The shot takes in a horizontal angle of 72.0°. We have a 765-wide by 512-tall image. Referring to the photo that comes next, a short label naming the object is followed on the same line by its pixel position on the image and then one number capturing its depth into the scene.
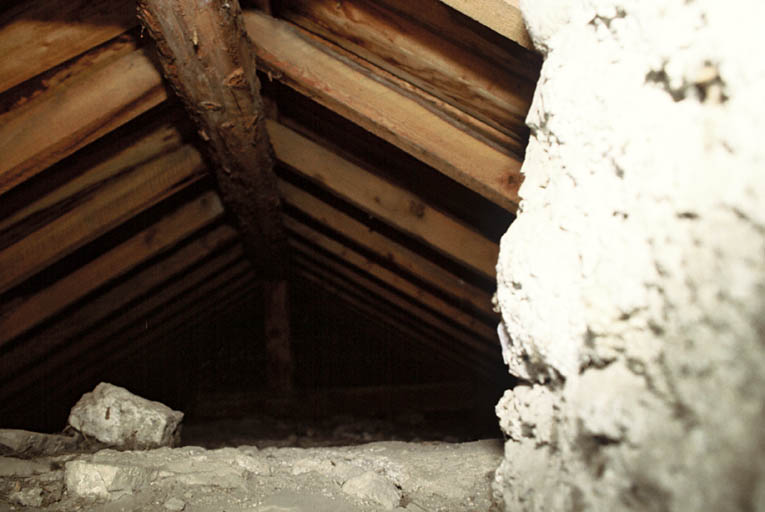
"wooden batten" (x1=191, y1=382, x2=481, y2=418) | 4.61
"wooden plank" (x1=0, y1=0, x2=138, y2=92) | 1.31
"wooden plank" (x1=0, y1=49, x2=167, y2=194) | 1.52
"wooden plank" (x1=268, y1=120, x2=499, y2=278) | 2.12
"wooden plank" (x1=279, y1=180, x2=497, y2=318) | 2.52
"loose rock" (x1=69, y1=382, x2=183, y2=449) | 1.74
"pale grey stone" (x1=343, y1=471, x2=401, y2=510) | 1.17
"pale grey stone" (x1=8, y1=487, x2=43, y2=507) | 1.19
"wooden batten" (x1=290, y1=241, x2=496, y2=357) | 3.19
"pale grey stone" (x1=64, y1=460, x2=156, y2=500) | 1.21
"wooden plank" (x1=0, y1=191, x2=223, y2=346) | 2.25
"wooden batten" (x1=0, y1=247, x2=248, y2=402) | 2.88
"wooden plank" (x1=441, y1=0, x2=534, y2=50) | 1.16
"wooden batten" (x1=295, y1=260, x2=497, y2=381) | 3.61
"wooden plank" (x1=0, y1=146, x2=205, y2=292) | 1.92
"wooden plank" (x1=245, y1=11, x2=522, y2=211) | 1.56
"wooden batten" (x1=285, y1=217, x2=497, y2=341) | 2.83
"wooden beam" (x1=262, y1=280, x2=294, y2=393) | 4.41
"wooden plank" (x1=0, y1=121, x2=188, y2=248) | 1.89
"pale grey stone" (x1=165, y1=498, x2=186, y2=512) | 1.13
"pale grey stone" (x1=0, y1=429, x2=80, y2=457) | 1.59
